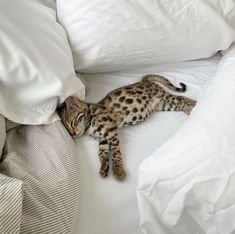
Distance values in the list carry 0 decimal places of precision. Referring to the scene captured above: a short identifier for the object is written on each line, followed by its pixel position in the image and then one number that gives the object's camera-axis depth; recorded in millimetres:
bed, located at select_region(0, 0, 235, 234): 626
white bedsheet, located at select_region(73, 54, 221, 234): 702
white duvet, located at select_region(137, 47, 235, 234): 616
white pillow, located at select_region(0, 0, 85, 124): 732
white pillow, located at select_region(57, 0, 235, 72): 862
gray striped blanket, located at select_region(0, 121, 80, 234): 599
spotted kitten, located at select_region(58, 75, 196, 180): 822
